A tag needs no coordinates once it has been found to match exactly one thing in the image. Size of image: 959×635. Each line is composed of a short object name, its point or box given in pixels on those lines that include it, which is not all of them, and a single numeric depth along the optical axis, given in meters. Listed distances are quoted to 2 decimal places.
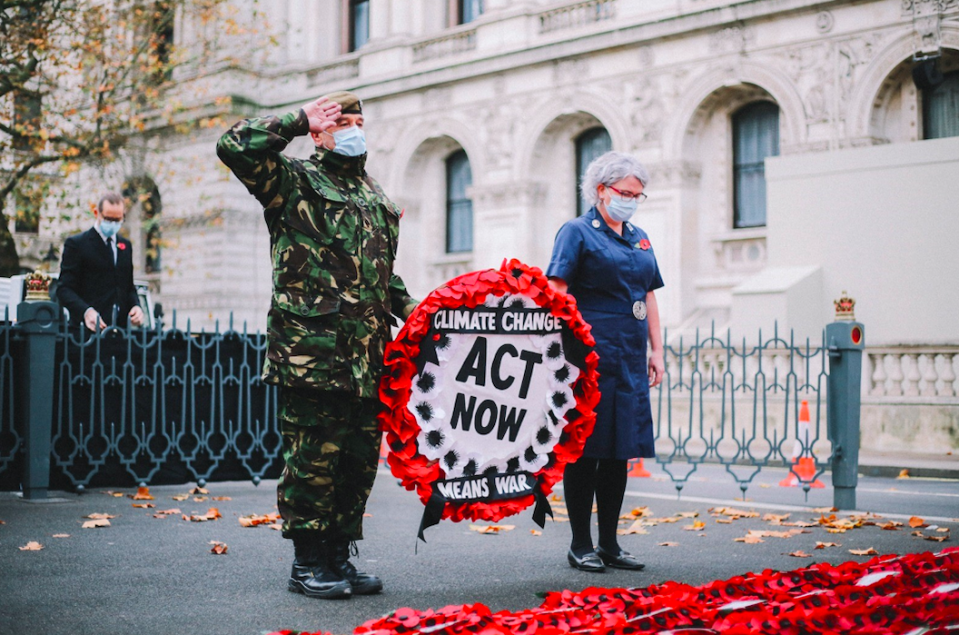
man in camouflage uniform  4.84
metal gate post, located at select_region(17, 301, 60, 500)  8.48
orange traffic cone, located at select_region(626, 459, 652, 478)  12.02
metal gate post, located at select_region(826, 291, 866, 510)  8.71
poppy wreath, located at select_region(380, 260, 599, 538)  4.99
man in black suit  8.93
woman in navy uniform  5.84
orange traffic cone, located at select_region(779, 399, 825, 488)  9.55
